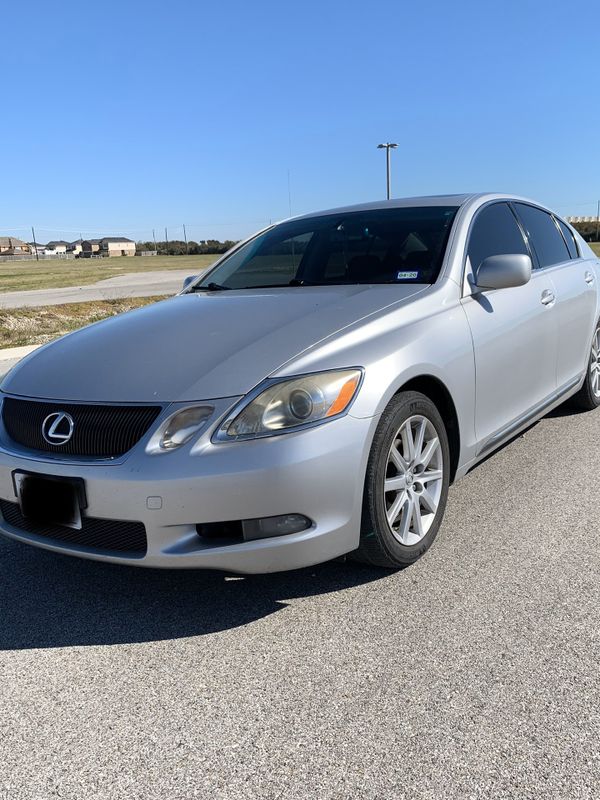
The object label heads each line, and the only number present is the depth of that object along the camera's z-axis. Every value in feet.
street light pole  133.80
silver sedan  8.50
